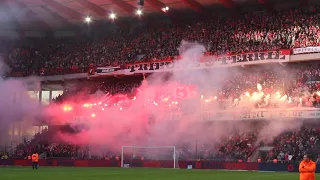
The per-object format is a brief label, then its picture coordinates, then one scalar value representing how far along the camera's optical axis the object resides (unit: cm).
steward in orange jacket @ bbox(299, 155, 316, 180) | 1561
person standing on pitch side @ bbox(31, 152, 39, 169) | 3678
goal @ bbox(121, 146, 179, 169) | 4095
